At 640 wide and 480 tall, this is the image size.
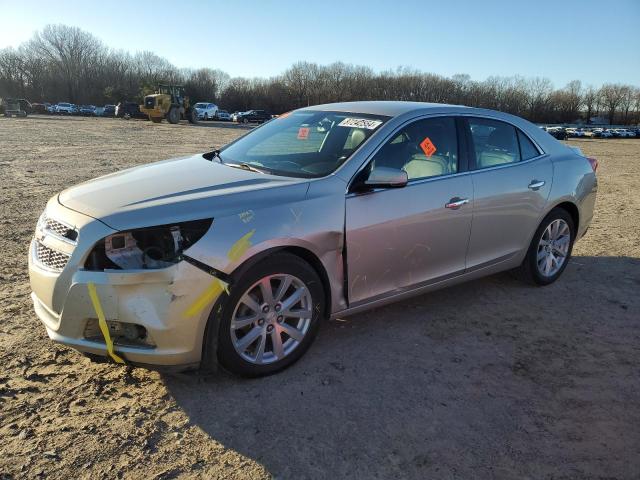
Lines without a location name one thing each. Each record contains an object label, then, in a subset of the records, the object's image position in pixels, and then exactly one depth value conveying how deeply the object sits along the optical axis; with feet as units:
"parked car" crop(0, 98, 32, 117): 162.50
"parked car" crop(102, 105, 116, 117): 217.36
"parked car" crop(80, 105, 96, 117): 221.87
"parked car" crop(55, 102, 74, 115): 221.25
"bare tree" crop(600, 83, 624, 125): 392.27
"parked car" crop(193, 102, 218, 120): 194.08
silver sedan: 9.02
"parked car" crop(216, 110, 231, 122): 210.38
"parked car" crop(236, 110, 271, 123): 194.87
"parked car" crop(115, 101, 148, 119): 187.73
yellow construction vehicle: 136.77
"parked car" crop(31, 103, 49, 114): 222.07
